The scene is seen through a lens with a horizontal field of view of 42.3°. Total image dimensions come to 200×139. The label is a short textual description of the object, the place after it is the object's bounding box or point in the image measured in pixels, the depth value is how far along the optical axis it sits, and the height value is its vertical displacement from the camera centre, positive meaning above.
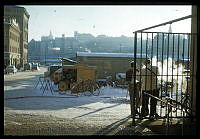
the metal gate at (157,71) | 7.19 -0.20
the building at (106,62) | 24.70 -0.18
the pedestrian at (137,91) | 8.83 -1.08
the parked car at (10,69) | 45.93 -1.63
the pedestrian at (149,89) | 8.83 -0.99
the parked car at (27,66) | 64.25 -1.50
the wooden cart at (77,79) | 17.25 -1.33
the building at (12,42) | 62.16 +4.71
